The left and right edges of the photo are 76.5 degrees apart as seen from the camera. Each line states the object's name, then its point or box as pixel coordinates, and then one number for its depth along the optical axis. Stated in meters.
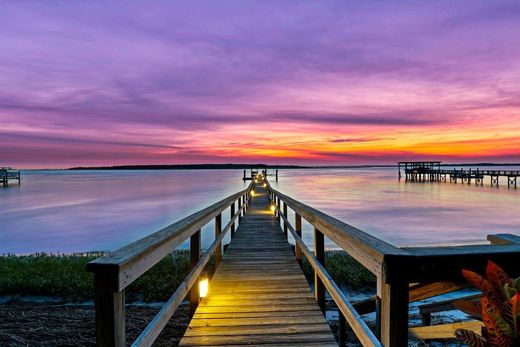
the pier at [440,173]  66.59
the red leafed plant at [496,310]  1.18
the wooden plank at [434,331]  4.15
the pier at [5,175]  68.31
